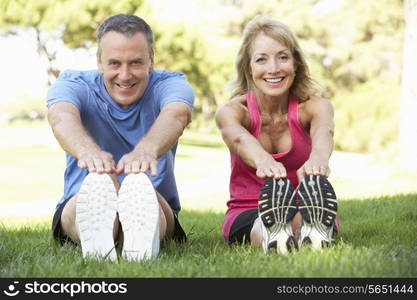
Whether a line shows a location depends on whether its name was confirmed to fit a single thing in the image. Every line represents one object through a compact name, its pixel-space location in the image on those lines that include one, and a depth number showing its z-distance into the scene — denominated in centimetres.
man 301
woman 342
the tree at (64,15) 1933
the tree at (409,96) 1181
